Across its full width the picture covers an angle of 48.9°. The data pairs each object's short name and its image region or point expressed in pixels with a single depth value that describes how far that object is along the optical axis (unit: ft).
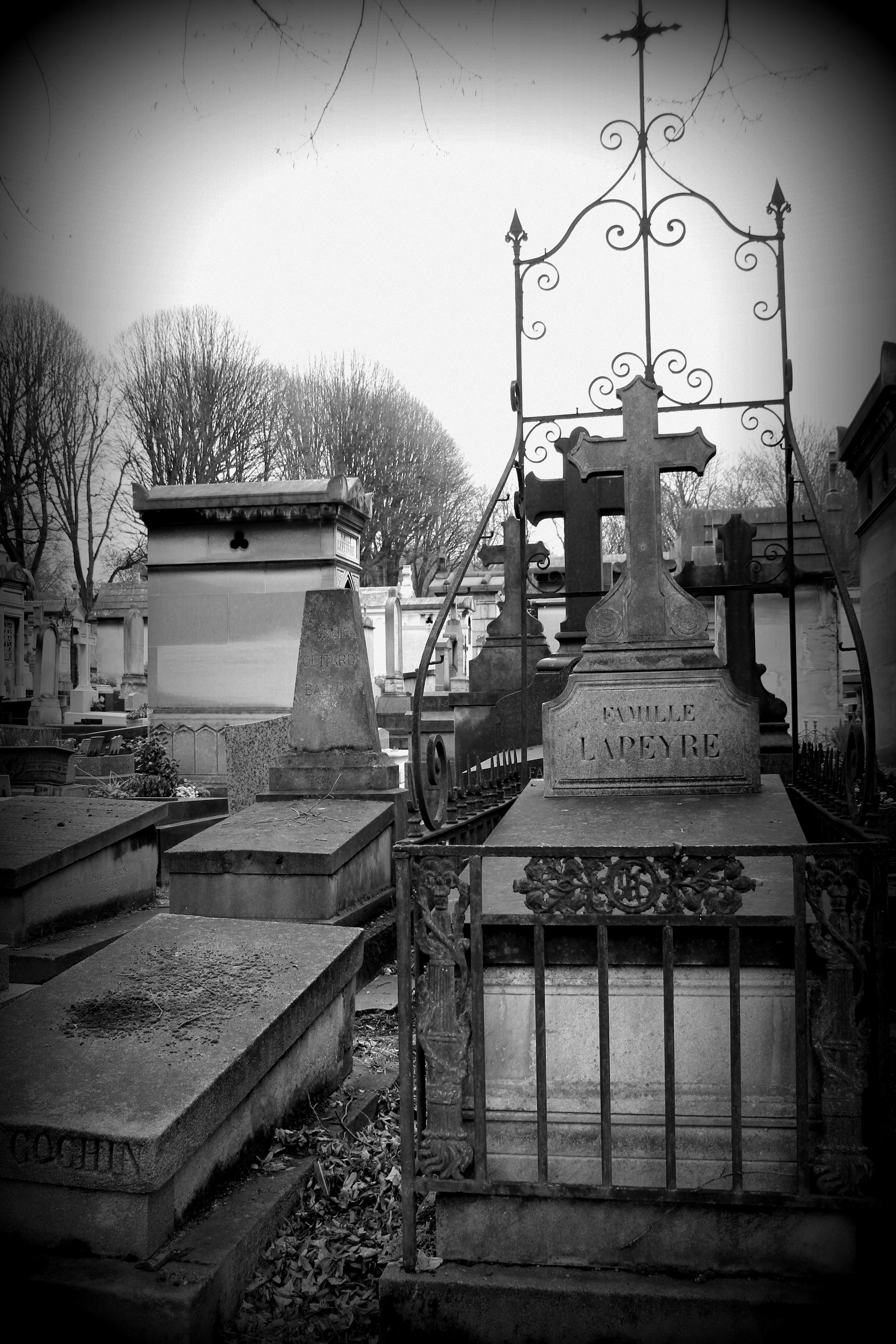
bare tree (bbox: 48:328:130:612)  39.65
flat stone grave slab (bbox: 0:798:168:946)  18.13
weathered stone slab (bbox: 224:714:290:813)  28.73
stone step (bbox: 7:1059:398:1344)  7.70
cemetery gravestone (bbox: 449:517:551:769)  34.45
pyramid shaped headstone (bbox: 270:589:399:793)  22.99
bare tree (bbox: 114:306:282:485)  102.37
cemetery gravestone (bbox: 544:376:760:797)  13.66
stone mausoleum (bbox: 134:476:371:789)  40.34
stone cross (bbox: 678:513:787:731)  26.30
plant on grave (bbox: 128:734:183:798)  32.17
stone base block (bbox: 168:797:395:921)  17.78
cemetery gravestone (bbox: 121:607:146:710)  93.04
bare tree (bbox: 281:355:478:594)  120.98
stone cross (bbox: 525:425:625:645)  31.14
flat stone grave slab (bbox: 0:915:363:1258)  8.31
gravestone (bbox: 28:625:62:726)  78.23
